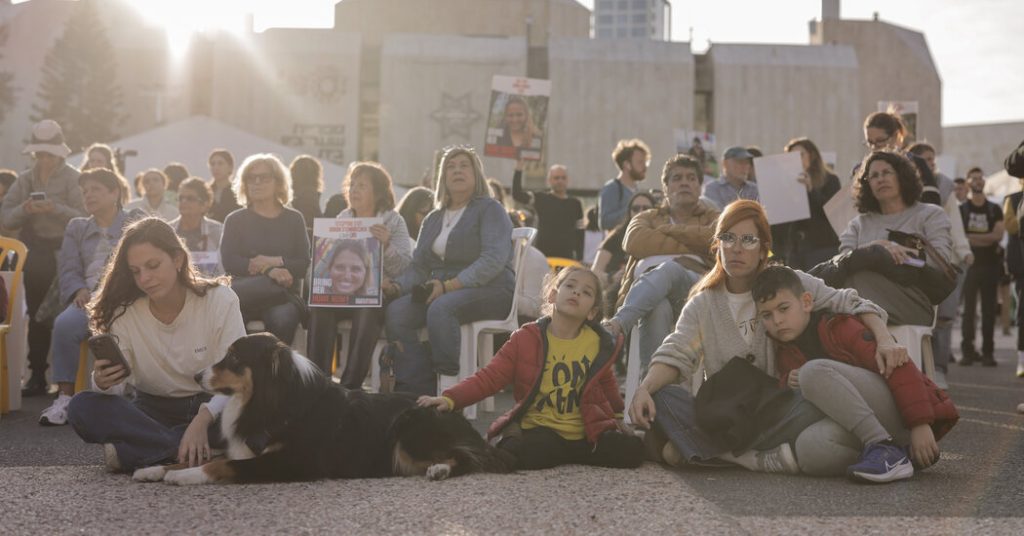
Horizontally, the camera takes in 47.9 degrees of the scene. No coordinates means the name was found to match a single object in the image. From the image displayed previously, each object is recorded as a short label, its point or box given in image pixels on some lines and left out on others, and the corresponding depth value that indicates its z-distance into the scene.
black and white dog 4.11
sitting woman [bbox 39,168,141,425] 7.05
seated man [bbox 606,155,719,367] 5.73
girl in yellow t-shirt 4.76
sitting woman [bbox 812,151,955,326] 5.84
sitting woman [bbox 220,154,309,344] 6.82
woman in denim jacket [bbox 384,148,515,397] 6.62
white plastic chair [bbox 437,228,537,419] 6.68
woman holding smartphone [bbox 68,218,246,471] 4.50
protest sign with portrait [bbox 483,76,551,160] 10.12
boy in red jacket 4.32
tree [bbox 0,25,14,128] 44.00
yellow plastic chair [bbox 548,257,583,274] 9.50
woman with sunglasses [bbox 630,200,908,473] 4.66
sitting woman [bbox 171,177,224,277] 7.63
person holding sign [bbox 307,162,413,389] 6.77
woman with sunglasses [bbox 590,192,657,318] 7.48
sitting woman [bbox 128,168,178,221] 9.02
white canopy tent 17.45
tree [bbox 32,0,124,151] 46.72
